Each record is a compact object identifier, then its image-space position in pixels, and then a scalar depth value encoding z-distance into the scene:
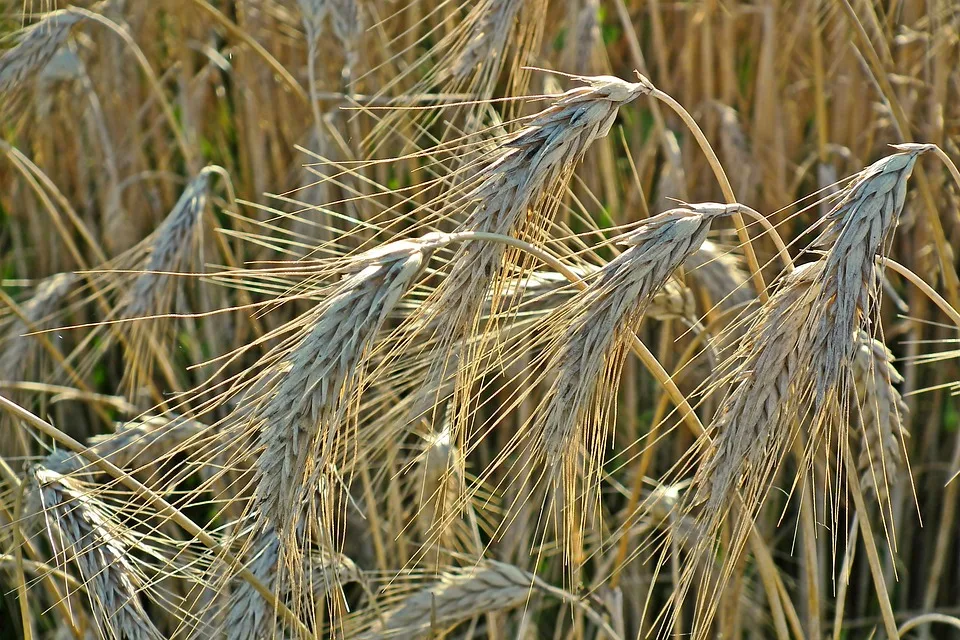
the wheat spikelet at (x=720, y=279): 1.40
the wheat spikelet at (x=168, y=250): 1.41
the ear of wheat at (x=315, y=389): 1.18
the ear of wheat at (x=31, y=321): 1.57
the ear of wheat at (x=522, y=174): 1.19
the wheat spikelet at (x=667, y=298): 1.32
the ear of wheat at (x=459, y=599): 1.35
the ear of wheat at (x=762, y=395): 1.17
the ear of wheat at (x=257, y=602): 1.27
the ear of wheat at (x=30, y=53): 1.44
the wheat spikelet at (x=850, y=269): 1.16
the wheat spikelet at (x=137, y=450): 1.22
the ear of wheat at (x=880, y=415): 1.28
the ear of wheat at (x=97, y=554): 1.25
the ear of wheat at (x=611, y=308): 1.18
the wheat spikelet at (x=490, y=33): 1.33
